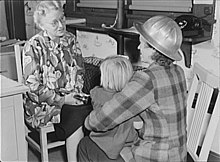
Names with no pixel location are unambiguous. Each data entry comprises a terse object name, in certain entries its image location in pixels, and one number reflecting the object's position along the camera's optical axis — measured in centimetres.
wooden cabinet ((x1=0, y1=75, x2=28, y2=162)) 178
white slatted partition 174
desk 248
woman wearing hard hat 154
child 165
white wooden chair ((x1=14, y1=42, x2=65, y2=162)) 226
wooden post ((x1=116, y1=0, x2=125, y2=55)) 286
